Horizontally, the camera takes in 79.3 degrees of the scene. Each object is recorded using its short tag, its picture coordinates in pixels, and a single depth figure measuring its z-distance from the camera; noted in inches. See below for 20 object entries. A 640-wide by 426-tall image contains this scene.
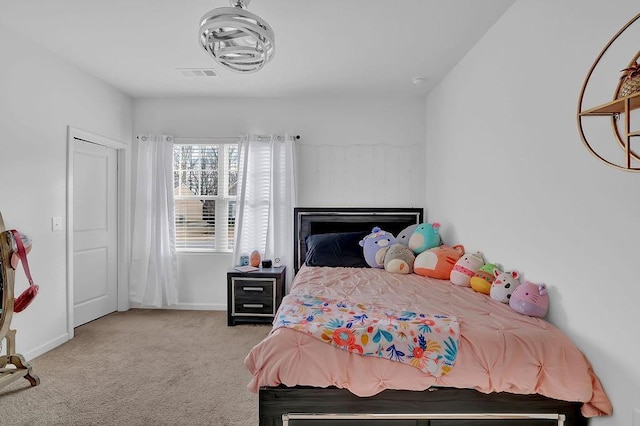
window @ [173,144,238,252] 183.3
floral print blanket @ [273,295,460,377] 69.5
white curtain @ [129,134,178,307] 177.0
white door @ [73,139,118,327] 154.6
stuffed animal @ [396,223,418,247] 151.6
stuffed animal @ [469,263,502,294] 101.2
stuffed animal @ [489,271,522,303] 90.4
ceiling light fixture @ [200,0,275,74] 83.7
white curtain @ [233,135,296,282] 175.0
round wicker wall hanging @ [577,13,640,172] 50.9
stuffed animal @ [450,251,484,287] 111.0
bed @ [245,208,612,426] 68.3
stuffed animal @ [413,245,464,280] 123.8
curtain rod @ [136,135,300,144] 180.7
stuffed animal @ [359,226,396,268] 145.3
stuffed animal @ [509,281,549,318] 80.3
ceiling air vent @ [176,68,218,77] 144.5
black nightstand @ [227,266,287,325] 159.8
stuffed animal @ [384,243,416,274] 133.4
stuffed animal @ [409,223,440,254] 141.1
